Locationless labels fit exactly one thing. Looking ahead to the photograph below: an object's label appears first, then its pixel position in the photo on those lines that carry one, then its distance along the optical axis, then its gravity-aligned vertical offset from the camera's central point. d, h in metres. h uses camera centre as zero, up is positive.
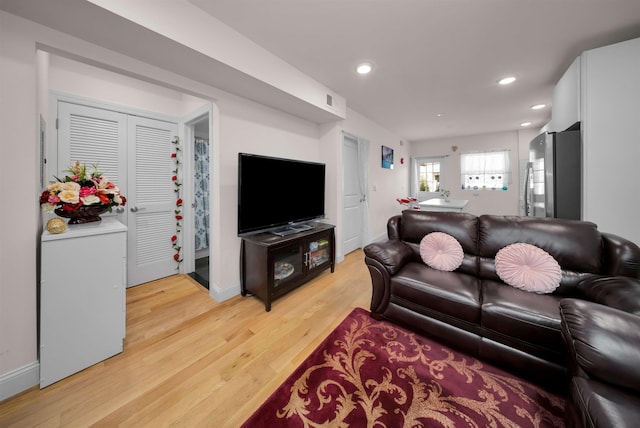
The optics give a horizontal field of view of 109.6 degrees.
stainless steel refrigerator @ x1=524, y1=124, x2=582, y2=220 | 2.24 +0.39
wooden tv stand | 2.23 -0.55
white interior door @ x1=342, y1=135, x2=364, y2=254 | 4.07 +0.26
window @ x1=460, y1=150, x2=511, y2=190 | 5.49 +1.05
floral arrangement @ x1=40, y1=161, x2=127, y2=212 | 1.45 +0.13
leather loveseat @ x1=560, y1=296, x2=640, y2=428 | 0.79 -0.61
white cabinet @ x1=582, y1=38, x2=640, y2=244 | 1.97 +0.68
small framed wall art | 4.97 +1.25
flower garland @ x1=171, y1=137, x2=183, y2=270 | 2.98 +0.09
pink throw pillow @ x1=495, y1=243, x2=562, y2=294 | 1.63 -0.43
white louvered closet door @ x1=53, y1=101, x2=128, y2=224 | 2.20 +0.75
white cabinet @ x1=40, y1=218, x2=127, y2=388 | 1.39 -0.56
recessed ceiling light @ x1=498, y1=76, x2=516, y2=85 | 2.80 +1.67
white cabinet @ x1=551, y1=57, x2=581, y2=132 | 2.21 +1.23
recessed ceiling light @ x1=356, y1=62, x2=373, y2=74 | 2.46 +1.61
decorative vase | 1.53 -0.01
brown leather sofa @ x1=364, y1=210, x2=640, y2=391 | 1.34 -0.57
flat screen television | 2.28 +0.24
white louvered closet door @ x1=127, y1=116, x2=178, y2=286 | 2.67 +0.15
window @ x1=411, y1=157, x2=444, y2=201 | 6.31 +1.02
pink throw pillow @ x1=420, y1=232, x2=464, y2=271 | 2.02 -0.36
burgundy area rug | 1.20 -1.08
